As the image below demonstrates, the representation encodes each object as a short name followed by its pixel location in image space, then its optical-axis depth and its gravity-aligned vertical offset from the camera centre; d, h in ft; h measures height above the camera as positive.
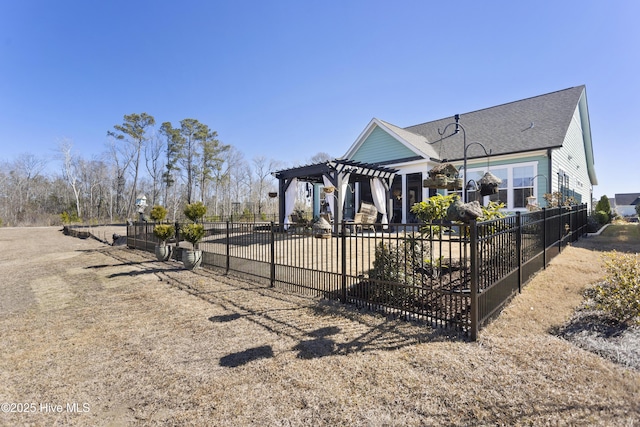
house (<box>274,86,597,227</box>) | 37.83 +8.48
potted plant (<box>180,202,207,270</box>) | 23.26 -2.52
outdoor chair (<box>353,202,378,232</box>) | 40.81 -0.44
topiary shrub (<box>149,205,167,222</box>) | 34.32 -0.05
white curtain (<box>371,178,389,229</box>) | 41.96 +2.49
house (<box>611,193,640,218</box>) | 176.63 +5.12
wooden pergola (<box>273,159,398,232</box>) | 36.19 +5.48
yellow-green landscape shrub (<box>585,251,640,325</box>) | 10.02 -3.21
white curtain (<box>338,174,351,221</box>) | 36.78 +3.06
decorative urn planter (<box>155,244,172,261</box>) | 27.63 -4.04
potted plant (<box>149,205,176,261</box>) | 27.35 -2.58
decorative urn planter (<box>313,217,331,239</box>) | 29.66 -1.53
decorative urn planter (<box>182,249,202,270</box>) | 23.21 -3.98
